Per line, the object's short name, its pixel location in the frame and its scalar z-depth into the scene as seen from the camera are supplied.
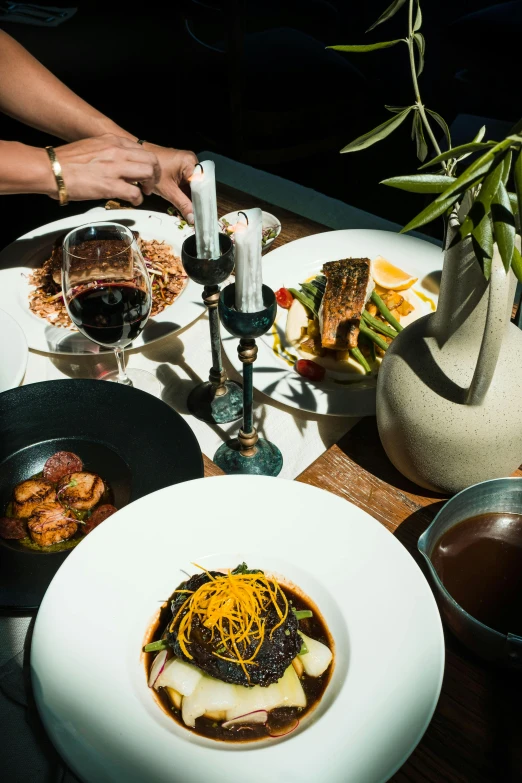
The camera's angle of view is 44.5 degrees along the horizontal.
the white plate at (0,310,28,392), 1.18
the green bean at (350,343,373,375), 1.29
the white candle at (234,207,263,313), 0.82
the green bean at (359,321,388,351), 1.29
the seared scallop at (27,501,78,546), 0.94
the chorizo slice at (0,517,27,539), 0.95
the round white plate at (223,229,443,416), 1.21
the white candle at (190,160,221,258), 0.94
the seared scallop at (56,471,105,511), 0.98
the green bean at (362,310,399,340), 1.30
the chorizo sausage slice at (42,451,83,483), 1.04
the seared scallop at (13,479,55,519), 0.98
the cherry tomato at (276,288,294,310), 1.43
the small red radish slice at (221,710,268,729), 0.75
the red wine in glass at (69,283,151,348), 1.12
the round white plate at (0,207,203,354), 1.33
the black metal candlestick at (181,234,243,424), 1.02
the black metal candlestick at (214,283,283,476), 0.89
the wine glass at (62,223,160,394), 1.12
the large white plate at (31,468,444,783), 0.67
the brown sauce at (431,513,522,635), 0.77
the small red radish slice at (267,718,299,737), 0.73
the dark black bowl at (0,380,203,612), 1.01
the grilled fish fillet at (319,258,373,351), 1.29
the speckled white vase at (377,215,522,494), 0.83
